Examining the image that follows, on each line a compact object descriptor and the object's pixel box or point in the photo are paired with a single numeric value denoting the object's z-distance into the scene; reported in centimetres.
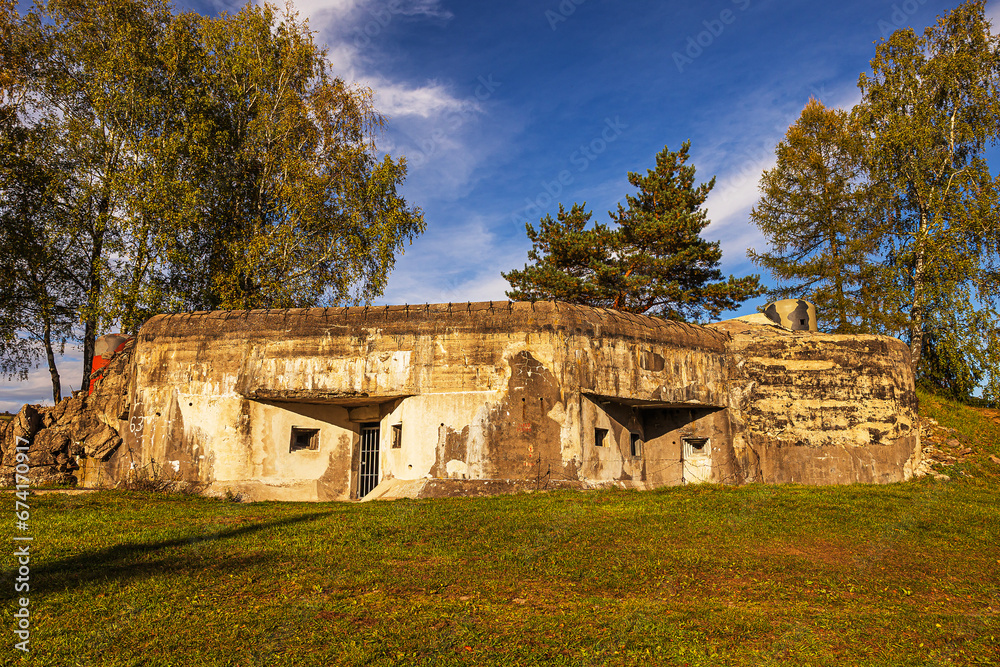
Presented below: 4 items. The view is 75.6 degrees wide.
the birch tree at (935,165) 1939
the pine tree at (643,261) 2166
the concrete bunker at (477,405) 1287
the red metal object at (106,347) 1570
